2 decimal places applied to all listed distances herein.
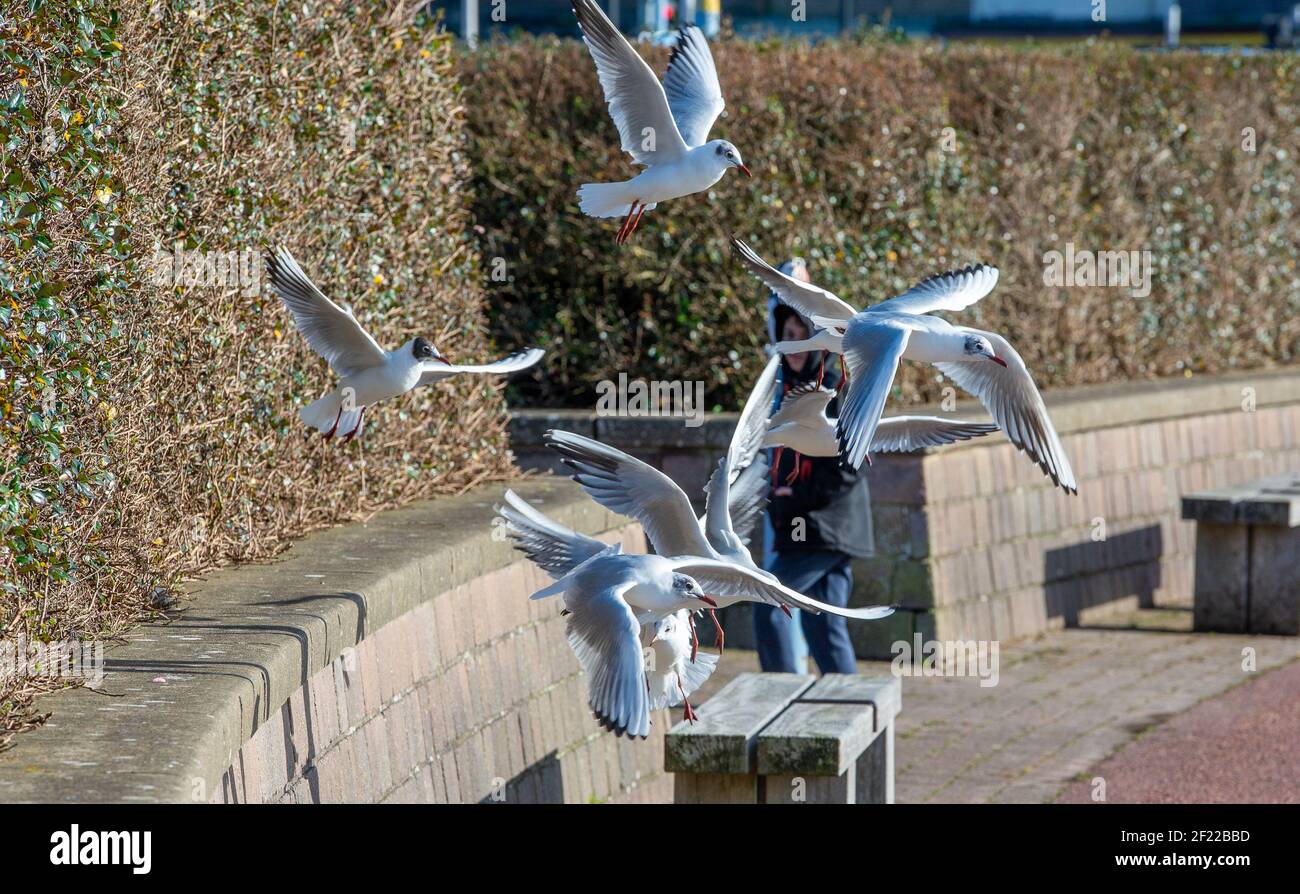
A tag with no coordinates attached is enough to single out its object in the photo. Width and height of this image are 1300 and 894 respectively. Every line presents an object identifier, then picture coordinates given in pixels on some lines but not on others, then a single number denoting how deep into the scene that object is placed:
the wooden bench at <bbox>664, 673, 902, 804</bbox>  10.35
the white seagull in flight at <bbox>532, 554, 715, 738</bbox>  6.09
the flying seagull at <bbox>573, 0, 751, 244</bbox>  6.68
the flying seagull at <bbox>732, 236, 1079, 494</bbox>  5.62
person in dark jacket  13.99
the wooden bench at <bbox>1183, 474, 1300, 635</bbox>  20.34
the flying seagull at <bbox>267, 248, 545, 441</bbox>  7.52
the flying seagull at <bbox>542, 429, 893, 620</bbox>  6.85
